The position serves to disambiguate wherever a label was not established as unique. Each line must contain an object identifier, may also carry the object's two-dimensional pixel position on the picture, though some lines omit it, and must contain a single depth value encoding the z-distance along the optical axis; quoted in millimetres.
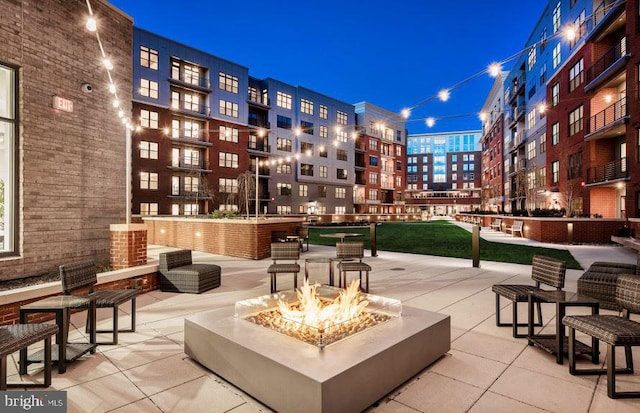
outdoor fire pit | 2910
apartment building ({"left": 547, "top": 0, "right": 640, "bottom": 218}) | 18594
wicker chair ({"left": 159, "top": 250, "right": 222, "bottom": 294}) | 7445
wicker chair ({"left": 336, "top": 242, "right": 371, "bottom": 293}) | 8055
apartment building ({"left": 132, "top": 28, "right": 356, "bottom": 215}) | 31891
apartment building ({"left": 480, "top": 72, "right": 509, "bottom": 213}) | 53219
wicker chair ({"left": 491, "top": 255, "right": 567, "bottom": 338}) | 4797
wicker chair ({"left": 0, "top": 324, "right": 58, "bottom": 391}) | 2812
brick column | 7500
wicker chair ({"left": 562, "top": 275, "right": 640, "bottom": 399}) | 3255
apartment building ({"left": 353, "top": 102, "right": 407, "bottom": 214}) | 58031
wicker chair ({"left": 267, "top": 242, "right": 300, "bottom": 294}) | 7807
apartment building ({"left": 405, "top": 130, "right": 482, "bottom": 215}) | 95812
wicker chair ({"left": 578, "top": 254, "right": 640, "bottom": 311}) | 5820
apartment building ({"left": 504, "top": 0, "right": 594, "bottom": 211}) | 26953
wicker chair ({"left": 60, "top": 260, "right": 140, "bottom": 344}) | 4609
